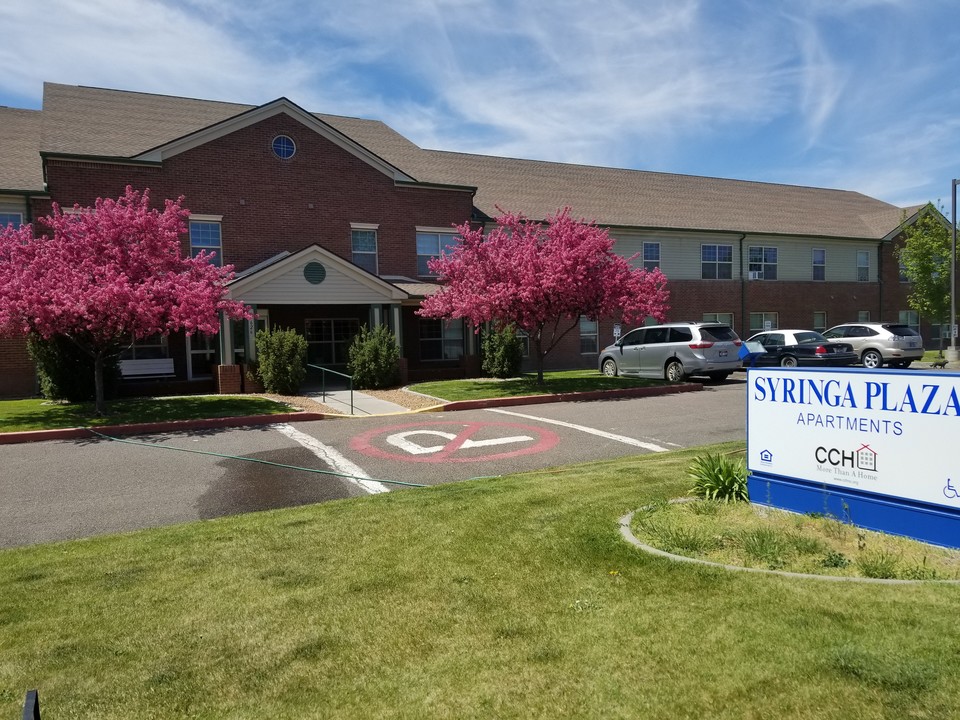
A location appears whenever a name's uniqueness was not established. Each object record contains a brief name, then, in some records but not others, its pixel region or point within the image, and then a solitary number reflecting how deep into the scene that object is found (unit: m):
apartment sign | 4.66
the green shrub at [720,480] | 6.35
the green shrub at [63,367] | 15.99
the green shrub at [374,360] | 19.81
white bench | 19.41
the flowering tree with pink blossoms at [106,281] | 12.55
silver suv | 22.38
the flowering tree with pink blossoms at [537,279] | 17.39
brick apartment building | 19.47
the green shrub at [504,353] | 22.19
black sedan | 21.47
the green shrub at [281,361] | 18.17
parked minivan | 19.02
